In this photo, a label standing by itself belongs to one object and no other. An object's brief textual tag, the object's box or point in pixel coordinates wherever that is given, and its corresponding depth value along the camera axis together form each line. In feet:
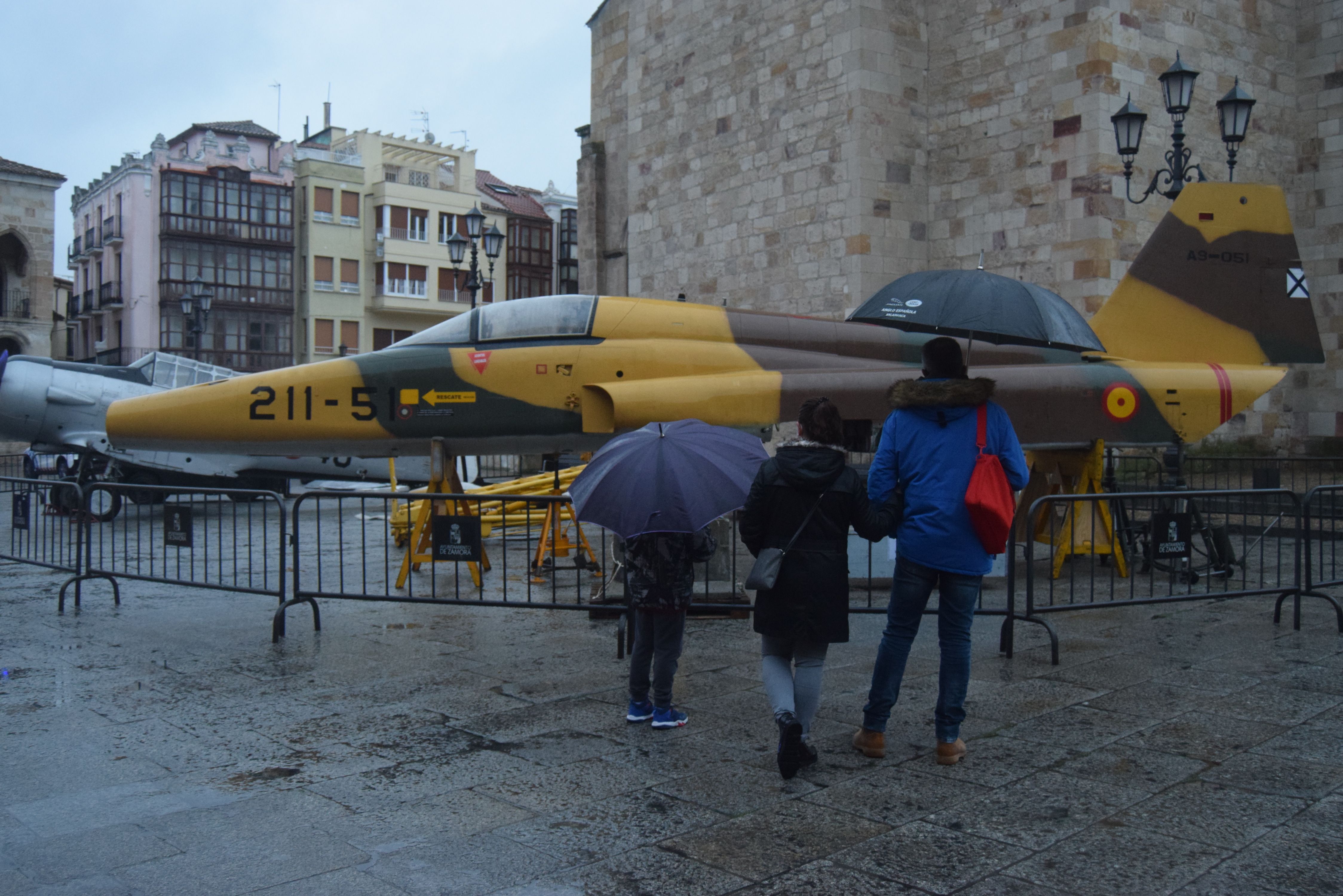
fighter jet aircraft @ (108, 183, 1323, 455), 29.48
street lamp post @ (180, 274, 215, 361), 84.23
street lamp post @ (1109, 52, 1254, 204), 38.17
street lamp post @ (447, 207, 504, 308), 64.59
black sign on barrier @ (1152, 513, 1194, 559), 24.95
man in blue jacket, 14.97
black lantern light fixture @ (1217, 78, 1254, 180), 38.01
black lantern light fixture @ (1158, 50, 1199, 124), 38.14
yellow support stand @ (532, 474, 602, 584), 29.84
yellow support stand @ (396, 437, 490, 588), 29.66
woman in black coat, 14.70
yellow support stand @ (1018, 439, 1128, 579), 30.04
